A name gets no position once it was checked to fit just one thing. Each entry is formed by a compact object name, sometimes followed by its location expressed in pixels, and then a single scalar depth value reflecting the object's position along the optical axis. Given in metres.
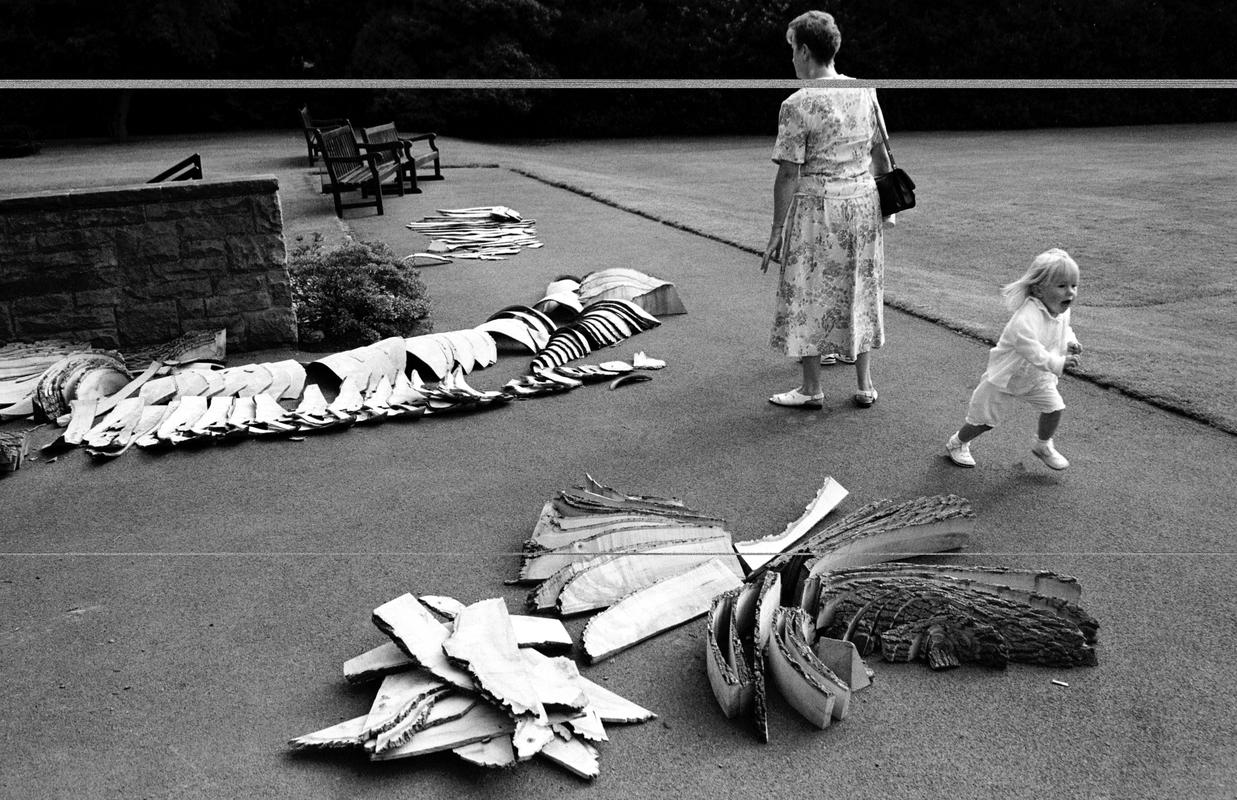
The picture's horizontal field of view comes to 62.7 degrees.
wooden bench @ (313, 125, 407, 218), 14.87
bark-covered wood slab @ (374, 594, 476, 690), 3.41
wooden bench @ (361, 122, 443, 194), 17.36
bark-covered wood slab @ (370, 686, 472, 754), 3.13
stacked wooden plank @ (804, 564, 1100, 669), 3.63
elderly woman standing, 5.67
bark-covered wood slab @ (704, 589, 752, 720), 3.34
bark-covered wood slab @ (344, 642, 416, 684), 3.54
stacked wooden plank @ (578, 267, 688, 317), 8.98
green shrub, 8.39
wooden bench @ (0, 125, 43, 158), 24.86
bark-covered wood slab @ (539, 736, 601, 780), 3.09
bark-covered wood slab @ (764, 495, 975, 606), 4.14
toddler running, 4.96
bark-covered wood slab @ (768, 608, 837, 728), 3.29
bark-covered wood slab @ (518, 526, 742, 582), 4.36
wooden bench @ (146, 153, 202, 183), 9.42
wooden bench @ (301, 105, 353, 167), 18.19
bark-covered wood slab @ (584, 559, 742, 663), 3.81
